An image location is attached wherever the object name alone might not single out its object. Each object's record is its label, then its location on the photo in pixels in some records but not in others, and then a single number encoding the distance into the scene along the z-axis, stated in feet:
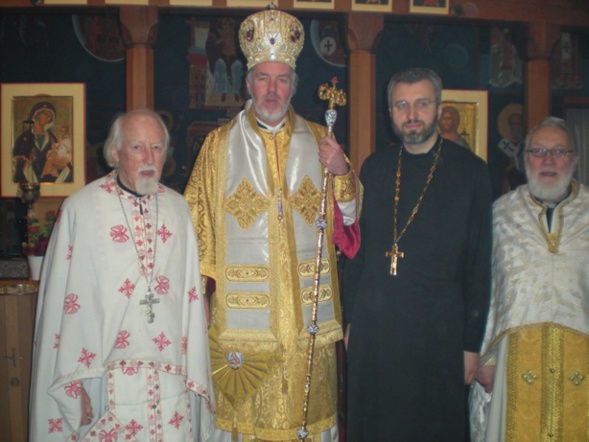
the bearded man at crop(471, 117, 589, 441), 9.22
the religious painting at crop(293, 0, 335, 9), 14.21
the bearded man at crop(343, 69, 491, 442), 9.12
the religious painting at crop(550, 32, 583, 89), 24.49
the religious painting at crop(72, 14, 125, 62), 22.72
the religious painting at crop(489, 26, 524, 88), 24.13
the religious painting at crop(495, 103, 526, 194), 23.97
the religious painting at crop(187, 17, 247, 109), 23.16
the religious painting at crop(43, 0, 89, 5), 13.83
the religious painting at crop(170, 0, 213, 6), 14.01
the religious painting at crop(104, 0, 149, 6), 13.82
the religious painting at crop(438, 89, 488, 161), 15.21
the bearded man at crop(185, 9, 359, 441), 9.20
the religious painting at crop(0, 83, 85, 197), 14.41
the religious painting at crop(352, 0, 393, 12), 14.33
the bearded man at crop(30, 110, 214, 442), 7.88
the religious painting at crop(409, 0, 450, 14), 14.46
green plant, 12.93
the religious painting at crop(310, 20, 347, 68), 23.66
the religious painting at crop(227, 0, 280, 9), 14.06
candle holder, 13.61
